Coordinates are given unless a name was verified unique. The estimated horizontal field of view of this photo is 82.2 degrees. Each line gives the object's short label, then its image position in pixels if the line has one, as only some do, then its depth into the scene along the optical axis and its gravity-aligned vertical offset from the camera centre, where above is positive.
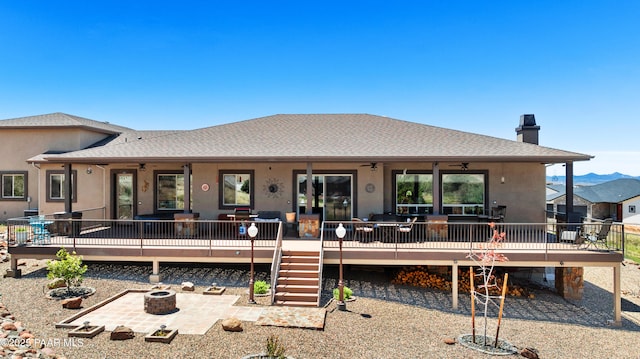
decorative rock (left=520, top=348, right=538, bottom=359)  7.05 -3.25
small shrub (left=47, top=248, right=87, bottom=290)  9.37 -2.15
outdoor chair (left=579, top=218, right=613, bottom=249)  10.22 -1.49
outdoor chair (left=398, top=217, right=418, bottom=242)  11.43 -1.38
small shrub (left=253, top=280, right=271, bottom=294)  9.78 -2.73
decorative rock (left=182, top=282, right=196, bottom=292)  10.12 -2.80
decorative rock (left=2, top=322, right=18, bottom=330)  7.19 -2.76
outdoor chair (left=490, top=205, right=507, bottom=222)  13.59 -0.99
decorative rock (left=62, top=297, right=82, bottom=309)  8.45 -2.71
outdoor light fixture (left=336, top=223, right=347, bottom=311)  9.11 -2.50
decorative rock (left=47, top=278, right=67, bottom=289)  9.85 -2.64
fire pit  8.23 -2.65
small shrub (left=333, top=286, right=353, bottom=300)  9.61 -2.85
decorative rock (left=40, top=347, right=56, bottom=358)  6.09 -2.80
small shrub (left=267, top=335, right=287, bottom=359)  6.16 -2.80
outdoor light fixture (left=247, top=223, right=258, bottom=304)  9.11 -2.42
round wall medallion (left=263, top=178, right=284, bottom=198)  14.79 -0.07
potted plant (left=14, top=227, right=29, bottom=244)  11.37 -1.57
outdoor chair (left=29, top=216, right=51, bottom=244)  11.56 -1.50
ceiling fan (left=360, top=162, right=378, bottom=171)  14.30 +0.81
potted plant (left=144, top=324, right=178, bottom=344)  6.73 -2.79
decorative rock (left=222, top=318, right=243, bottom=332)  7.31 -2.80
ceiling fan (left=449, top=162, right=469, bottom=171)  14.33 +0.78
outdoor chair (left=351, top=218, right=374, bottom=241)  11.39 -1.43
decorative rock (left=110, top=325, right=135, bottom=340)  6.80 -2.76
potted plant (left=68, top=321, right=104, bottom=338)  6.87 -2.78
